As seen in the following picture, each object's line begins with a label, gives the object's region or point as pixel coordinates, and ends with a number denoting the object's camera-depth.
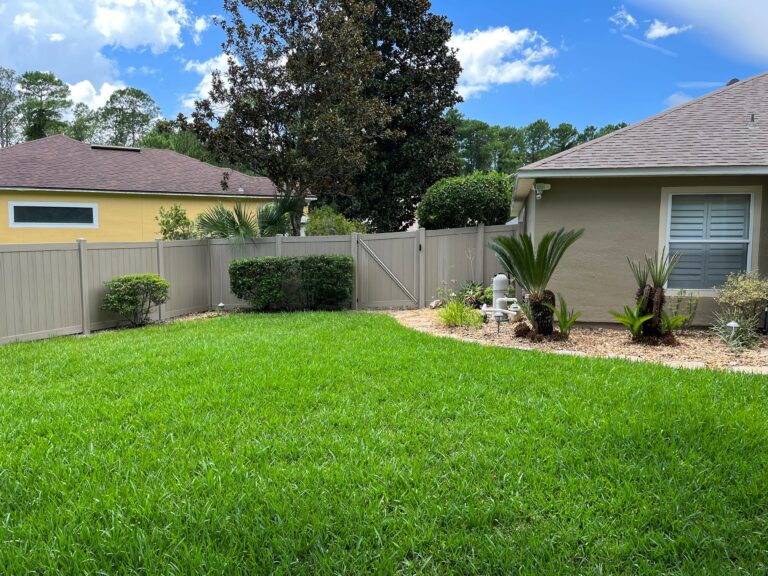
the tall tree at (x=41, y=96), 37.56
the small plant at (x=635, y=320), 7.40
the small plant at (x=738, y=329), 7.31
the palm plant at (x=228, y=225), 12.29
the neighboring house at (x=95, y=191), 15.46
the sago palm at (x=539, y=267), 7.62
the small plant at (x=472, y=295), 11.36
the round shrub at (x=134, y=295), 9.75
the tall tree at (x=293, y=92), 13.84
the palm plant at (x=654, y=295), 7.40
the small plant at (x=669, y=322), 7.38
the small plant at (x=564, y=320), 7.68
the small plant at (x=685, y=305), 8.40
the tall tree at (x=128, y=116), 41.03
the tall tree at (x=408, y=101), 20.33
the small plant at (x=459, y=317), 9.13
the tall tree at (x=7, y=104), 38.38
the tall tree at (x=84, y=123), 38.19
